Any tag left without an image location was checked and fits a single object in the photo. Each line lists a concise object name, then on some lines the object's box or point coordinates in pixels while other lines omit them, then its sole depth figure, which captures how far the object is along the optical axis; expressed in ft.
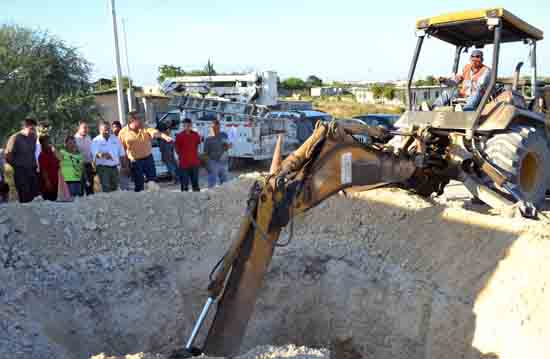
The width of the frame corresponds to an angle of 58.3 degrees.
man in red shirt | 27.05
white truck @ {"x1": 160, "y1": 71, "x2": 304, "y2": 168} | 42.14
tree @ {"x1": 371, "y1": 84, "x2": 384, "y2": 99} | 130.41
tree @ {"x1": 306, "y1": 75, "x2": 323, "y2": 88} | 197.07
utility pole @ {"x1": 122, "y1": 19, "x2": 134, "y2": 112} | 55.93
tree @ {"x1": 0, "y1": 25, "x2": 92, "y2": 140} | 44.39
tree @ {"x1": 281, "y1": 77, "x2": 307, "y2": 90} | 176.97
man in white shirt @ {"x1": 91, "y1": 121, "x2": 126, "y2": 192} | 24.22
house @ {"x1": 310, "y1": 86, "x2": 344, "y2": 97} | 158.40
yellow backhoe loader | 11.16
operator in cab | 18.97
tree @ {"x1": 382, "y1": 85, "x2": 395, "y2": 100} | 123.43
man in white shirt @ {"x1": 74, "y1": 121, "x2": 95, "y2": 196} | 25.03
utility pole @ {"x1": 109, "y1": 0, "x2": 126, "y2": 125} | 44.19
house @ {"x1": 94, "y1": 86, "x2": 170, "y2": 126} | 62.68
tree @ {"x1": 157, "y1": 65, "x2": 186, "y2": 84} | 121.10
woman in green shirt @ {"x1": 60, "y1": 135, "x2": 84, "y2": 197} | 23.86
